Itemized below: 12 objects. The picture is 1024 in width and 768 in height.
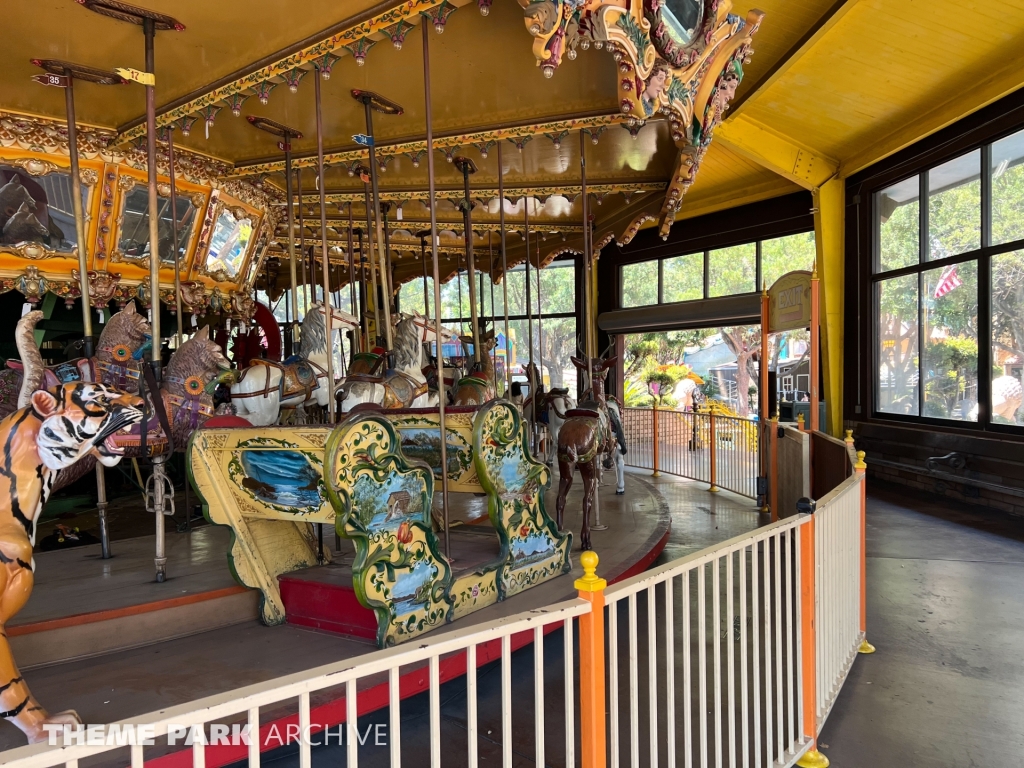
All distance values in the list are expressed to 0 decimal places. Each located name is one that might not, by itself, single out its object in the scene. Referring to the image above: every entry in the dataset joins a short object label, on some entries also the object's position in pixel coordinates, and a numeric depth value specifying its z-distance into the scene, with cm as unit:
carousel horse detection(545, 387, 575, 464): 738
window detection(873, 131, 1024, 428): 747
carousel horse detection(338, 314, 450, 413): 507
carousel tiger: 248
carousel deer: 544
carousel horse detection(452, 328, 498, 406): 624
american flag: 827
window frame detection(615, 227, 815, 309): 1126
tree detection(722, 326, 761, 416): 1551
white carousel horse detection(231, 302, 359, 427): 498
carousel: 318
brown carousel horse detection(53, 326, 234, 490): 461
